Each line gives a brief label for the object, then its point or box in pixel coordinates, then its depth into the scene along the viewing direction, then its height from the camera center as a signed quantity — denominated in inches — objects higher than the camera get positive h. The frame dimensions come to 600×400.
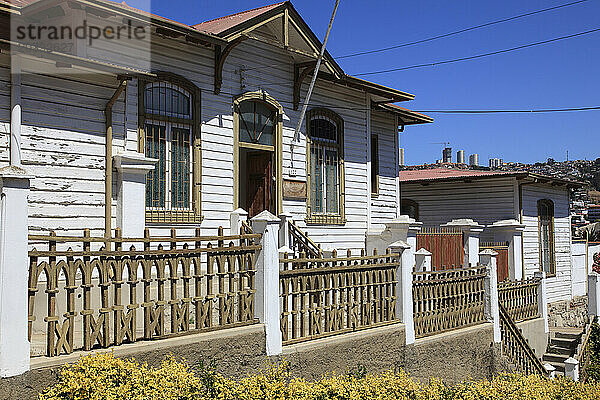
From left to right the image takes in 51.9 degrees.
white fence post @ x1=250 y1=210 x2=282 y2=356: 293.7 -26.8
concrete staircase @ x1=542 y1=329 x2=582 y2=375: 627.5 -129.4
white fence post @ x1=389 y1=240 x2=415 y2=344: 380.2 -39.9
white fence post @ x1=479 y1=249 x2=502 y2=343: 482.9 -51.6
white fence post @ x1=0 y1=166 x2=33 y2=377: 201.5 -14.0
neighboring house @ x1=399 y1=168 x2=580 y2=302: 837.8 +28.9
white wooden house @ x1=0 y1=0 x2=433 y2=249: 356.5 +73.5
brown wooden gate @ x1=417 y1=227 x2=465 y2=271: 629.6 -22.2
